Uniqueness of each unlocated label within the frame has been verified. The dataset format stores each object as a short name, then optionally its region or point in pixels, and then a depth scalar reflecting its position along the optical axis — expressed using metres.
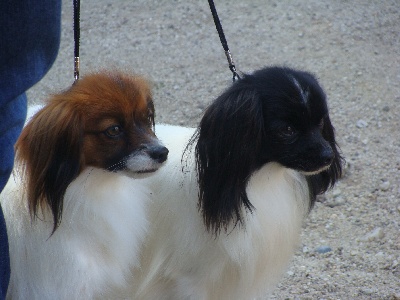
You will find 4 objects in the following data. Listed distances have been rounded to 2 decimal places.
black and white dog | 5.31
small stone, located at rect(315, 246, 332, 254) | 7.87
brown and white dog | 5.14
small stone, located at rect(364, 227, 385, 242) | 8.01
